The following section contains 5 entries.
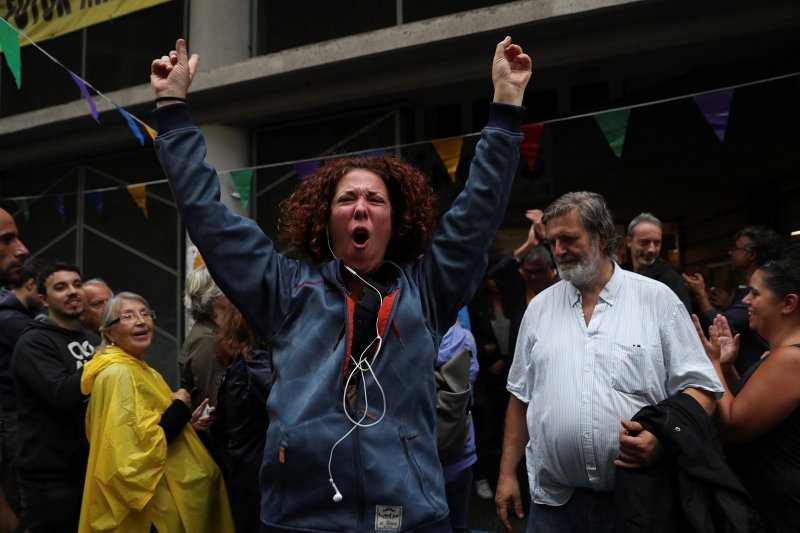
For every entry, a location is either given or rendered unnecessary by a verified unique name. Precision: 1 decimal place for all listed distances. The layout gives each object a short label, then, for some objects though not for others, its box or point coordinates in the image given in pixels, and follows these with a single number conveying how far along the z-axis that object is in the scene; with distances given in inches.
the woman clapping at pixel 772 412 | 112.0
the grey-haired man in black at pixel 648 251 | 196.7
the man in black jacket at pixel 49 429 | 154.3
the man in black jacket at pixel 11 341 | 168.2
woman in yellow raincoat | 139.2
